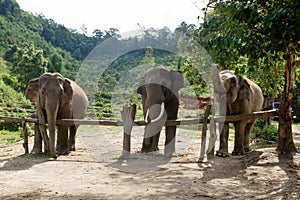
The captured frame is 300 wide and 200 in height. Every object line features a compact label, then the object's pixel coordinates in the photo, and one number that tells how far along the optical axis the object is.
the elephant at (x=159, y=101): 9.12
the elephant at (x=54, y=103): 8.55
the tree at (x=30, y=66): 29.28
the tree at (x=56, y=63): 39.48
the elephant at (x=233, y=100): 8.50
